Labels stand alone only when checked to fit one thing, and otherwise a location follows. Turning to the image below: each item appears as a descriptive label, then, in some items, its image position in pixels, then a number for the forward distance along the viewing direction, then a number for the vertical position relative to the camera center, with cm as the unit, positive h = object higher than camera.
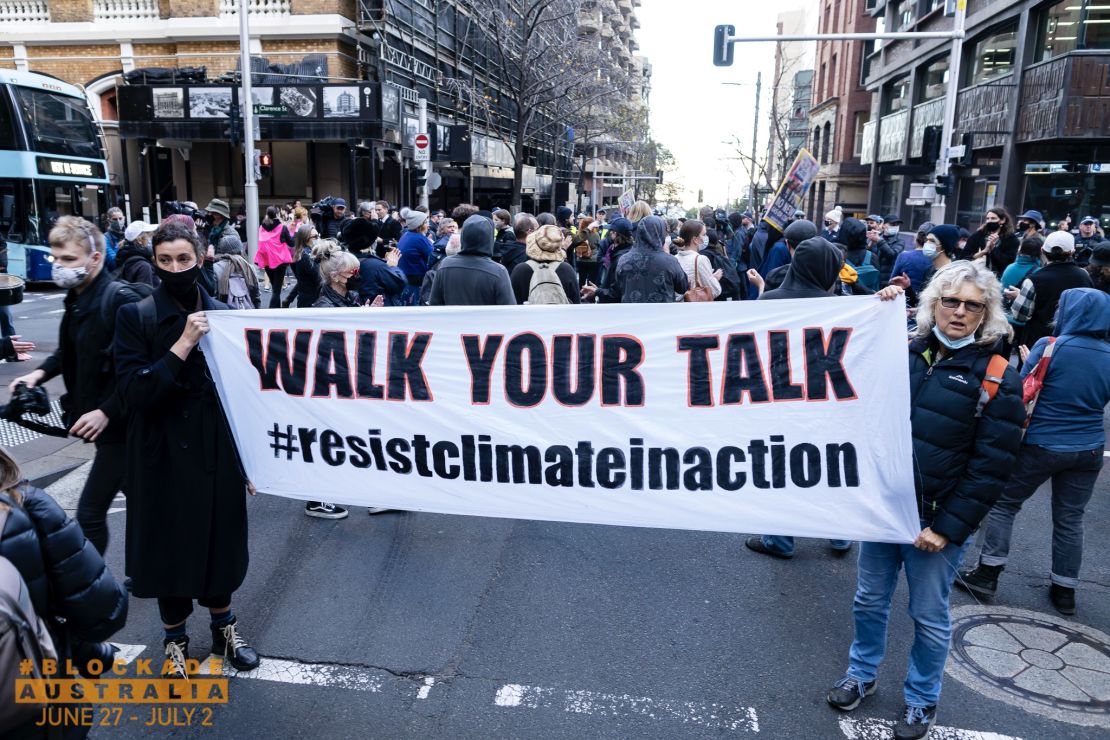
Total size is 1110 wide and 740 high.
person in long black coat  342 -109
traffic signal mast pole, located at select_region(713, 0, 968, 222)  1620 +311
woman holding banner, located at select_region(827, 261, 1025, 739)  307 -86
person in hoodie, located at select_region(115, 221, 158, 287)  552 -48
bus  1717 +59
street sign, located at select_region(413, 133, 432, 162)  2014 +118
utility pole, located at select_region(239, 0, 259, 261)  1994 +55
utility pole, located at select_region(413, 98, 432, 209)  2156 +203
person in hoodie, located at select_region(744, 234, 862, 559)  477 -39
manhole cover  357 -211
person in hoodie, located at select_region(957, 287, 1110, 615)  422 -114
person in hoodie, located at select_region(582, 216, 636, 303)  837 -56
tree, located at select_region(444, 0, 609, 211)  2602 +478
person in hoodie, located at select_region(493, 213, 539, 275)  868 -51
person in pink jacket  1294 -93
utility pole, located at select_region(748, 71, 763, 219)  4094 +280
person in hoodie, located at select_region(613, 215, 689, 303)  683 -59
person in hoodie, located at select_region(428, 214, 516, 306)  580 -55
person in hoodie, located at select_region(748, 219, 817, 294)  631 -23
